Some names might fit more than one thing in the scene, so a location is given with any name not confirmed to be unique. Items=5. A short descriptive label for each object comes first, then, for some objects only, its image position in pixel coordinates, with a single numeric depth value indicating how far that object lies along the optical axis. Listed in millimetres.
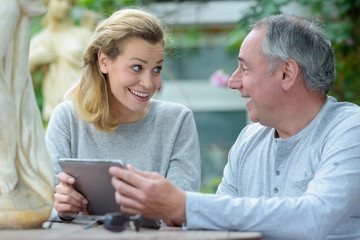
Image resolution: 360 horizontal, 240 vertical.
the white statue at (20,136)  1734
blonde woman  2518
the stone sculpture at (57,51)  6180
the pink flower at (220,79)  5750
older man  1781
